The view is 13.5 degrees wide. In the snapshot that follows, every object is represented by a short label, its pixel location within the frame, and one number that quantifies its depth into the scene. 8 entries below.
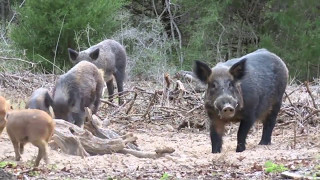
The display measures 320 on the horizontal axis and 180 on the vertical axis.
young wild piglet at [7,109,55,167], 13.79
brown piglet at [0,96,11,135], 14.62
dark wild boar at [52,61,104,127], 20.05
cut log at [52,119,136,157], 15.90
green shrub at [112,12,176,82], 42.01
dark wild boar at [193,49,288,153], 17.38
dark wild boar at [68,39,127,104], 30.62
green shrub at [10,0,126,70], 40.18
